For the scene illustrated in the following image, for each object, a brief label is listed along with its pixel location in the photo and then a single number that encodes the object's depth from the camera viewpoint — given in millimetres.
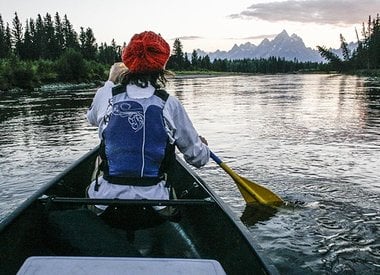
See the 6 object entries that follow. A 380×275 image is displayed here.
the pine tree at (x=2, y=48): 76625
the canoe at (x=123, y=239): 2056
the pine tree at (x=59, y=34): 93406
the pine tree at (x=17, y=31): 93812
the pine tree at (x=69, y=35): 98119
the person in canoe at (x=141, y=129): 3072
